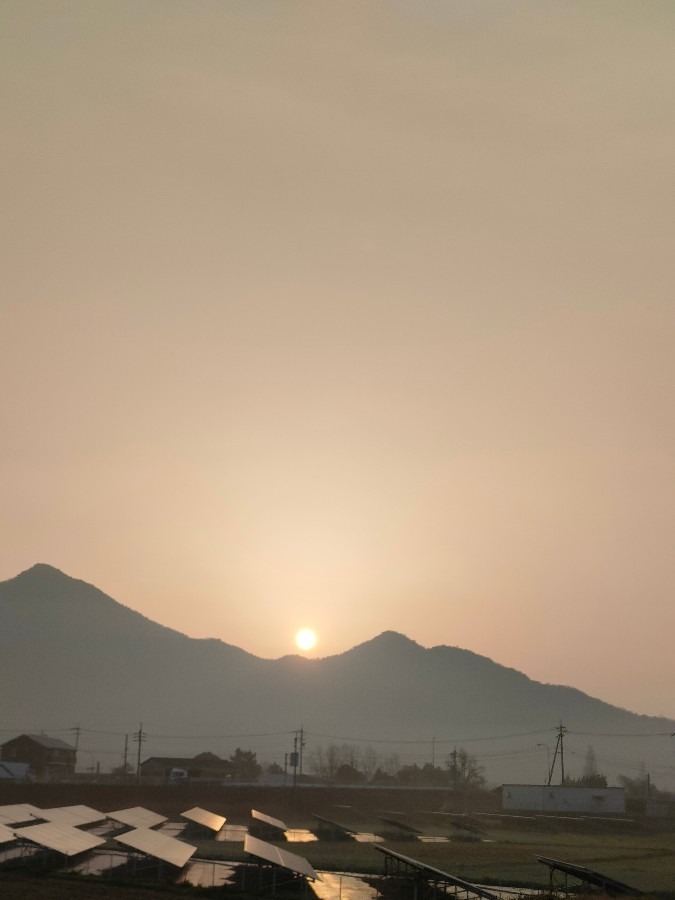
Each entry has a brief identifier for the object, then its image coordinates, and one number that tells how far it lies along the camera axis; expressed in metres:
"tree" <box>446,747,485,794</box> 155.89
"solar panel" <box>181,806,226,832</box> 67.75
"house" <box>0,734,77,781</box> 114.19
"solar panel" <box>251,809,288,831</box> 70.12
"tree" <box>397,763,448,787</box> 174.00
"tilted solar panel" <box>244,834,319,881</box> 43.78
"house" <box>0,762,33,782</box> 105.12
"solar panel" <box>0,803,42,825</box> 58.80
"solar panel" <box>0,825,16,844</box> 45.94
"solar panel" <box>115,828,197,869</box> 45.56
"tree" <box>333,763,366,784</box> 154.25
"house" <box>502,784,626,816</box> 109.50
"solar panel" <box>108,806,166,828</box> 66.38
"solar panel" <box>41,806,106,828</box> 58.84
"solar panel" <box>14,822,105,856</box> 46.12
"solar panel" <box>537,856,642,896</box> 44.50
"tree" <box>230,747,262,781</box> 139.99
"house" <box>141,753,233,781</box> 130.75
